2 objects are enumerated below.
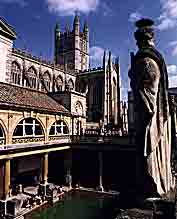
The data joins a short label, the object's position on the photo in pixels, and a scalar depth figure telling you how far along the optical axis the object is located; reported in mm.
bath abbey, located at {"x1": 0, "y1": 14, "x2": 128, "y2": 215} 15852
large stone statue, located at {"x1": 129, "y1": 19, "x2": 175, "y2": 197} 5645
